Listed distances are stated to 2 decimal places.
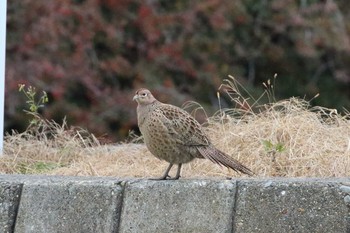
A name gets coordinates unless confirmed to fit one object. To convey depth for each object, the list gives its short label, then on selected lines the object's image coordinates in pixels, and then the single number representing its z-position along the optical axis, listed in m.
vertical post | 19.70
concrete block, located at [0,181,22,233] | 15.20
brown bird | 15.37
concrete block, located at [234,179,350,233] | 14.28
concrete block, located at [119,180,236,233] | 14.54
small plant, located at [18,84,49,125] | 19.37
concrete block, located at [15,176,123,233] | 14.87
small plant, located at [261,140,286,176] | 17.31
